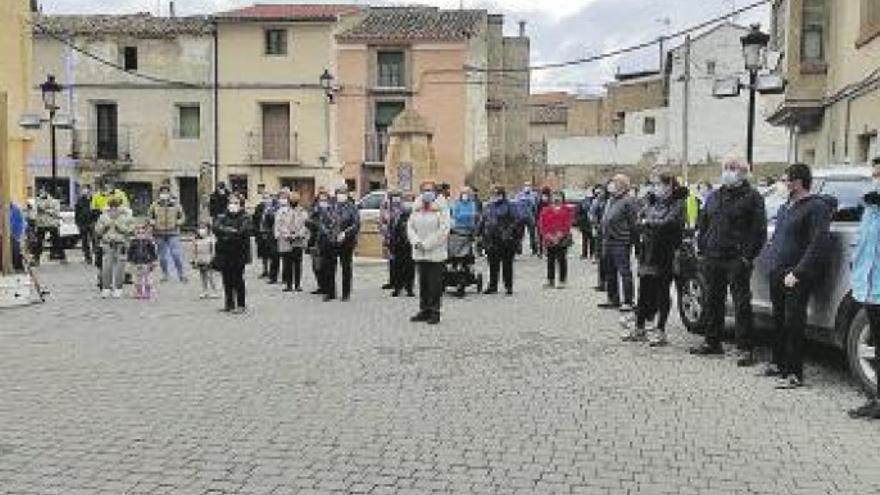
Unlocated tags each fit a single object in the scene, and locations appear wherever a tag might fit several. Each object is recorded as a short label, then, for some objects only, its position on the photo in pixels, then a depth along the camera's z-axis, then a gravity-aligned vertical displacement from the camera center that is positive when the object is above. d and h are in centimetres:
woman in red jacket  1692 -89
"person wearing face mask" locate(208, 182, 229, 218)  2273 -56
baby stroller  1569 -129
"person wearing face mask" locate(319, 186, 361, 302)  1518 -83
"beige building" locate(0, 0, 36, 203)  2356 +221
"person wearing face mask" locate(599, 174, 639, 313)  1215 -56
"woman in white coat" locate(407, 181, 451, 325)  1262 -90
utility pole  4334 +466
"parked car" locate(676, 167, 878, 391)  820 -96
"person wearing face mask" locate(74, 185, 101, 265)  2198 -93
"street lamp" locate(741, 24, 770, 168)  1582 +192
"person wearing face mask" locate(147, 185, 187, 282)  1786 -87
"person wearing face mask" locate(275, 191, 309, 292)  1716 -107
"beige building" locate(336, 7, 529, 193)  4359 +381
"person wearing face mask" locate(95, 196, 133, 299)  1598 -105
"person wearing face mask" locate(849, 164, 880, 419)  751 -65
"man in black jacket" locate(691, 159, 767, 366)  956 -53
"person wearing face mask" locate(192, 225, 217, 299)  1576 -125
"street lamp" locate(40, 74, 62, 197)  2555 +194
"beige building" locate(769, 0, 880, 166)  1853 +207
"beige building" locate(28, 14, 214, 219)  4312 +307
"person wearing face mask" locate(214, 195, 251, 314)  1395 -102
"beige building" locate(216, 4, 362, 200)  4278 +305
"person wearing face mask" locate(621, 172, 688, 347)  1063 -70
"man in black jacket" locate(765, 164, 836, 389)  847 -64
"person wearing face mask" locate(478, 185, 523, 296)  1594 -85
